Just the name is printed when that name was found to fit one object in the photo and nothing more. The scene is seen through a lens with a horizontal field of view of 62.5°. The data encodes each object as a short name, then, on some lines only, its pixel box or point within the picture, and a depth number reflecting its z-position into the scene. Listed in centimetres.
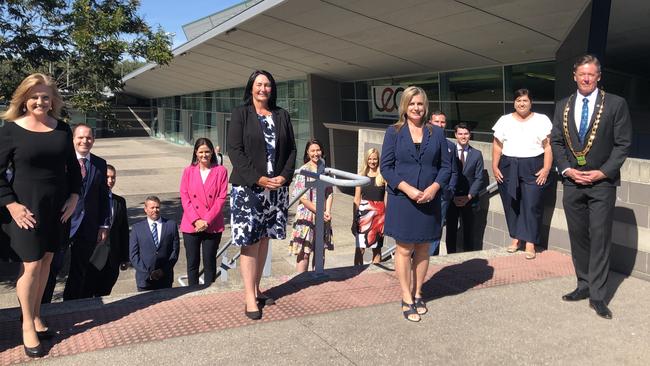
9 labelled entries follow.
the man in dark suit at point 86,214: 425
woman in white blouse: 524
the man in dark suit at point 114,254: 494
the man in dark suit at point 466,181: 604
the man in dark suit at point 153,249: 548
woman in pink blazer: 523
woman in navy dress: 366
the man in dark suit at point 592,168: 378
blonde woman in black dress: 296
